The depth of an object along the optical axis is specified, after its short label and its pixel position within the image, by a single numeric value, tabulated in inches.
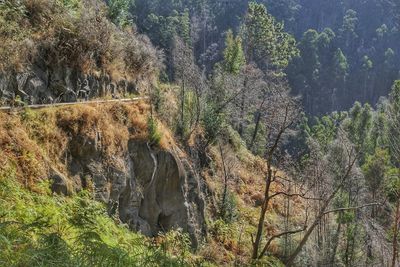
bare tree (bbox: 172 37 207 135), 885.2
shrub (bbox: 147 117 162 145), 621.3
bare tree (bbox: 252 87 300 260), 490.9
